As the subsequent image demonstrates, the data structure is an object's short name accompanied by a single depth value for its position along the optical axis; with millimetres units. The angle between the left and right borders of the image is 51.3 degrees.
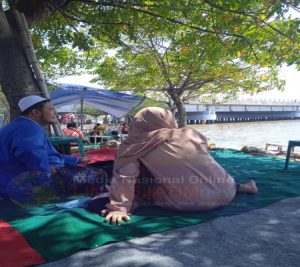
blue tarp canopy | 9898
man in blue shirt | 2797
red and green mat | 2027
